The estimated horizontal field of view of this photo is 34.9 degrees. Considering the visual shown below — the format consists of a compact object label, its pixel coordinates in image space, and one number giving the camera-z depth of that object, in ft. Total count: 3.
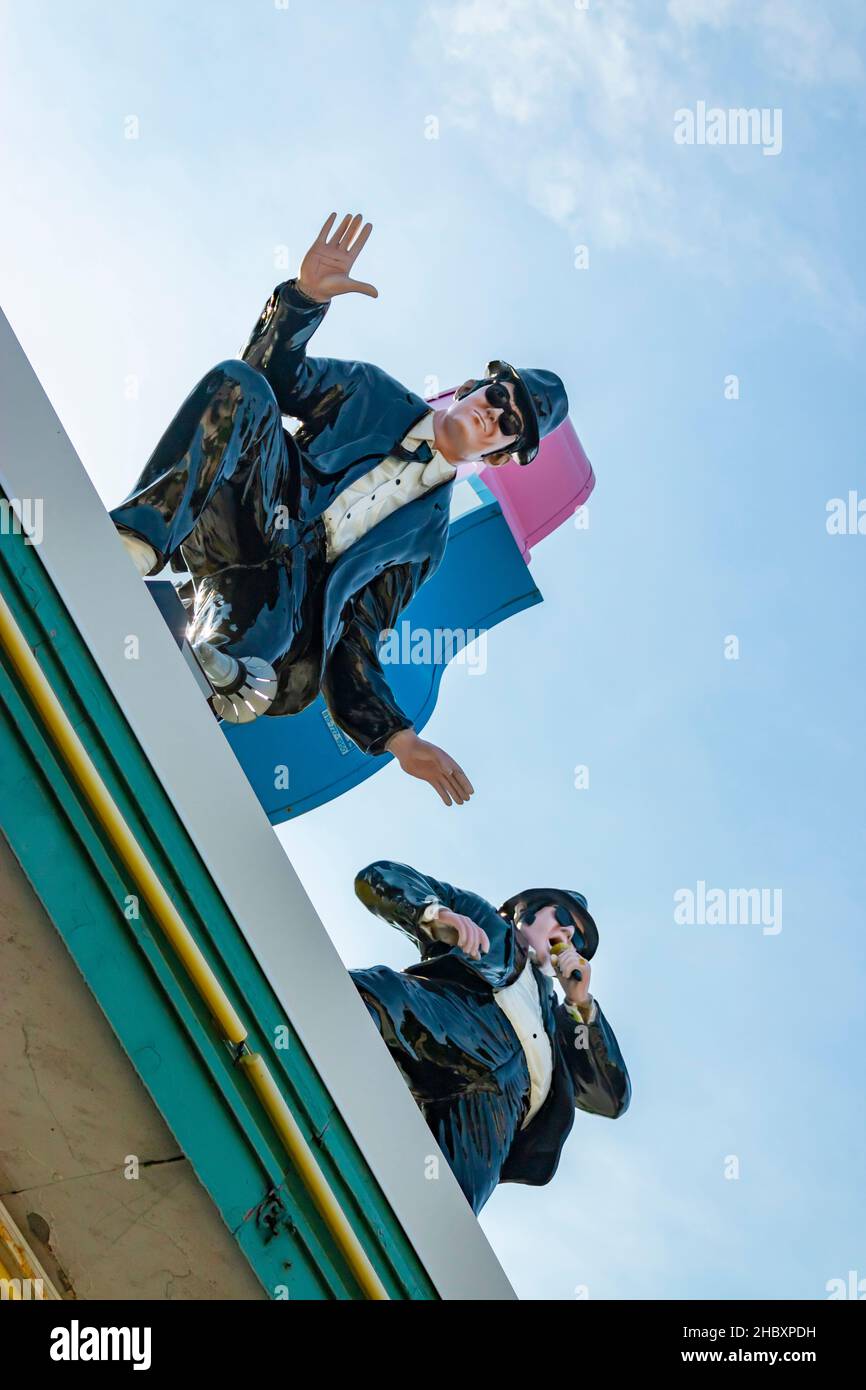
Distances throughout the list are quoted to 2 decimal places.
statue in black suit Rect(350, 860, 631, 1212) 13.52
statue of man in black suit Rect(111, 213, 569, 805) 12.35
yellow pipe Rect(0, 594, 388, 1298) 8.21
